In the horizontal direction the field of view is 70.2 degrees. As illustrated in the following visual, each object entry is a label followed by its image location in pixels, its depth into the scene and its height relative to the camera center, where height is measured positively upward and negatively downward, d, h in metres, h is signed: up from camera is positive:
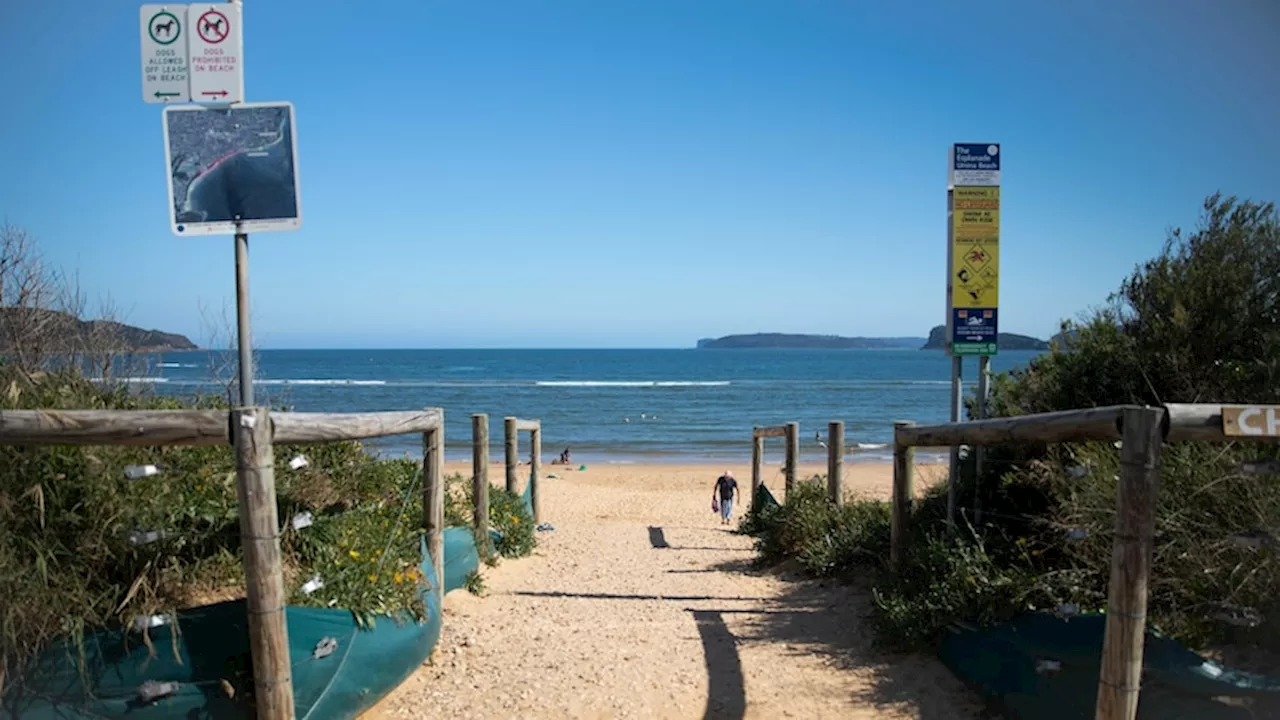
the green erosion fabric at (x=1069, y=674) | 3.36 -1.42
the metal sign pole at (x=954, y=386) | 5.84 -0.40
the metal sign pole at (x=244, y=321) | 4.12 +0.03
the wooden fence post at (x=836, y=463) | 8.73 -1.32
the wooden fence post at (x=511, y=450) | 10.53 -1.45
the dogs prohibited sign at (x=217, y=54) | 4.11 +1.24
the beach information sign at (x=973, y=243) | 6.19 +0.58
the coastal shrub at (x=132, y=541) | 3.53 -0.94
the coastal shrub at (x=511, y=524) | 8.95 -2.00
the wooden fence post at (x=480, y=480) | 8.15 -1.39
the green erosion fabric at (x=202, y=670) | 3.51 -1.40
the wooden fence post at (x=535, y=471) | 12.02 -1.90
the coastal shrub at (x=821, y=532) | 7.21 -1.78
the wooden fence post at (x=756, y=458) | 13.30 -1.93
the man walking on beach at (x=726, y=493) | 14.00 -2.55
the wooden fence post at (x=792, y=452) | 10.69 -1.48
